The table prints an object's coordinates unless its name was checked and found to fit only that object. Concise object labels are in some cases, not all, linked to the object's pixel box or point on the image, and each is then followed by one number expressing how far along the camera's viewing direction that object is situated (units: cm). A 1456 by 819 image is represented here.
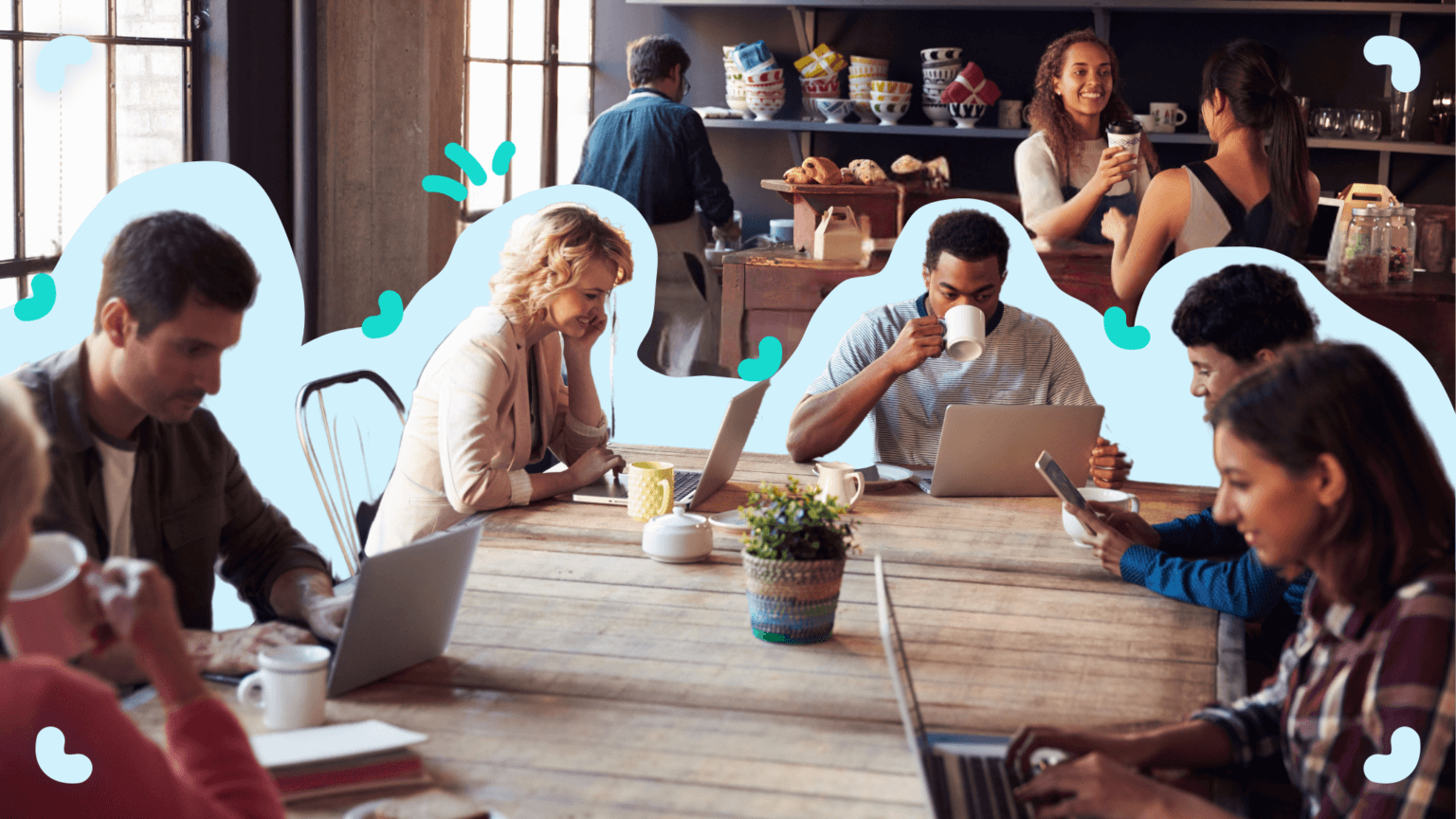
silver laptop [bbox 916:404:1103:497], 217
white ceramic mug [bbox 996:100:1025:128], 474
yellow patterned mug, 202
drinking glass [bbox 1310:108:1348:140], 433
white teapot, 180
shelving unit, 434
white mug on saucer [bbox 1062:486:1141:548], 206
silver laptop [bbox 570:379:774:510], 208
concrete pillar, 361
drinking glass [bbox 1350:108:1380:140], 430
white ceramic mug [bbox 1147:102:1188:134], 457
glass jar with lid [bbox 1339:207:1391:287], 353
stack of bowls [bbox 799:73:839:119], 486
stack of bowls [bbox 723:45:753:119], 493
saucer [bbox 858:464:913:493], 231
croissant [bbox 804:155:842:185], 408
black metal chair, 235
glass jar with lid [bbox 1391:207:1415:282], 355
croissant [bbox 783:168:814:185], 403
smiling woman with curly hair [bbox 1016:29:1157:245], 349
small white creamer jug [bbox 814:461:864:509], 214
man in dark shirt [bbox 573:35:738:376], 416
